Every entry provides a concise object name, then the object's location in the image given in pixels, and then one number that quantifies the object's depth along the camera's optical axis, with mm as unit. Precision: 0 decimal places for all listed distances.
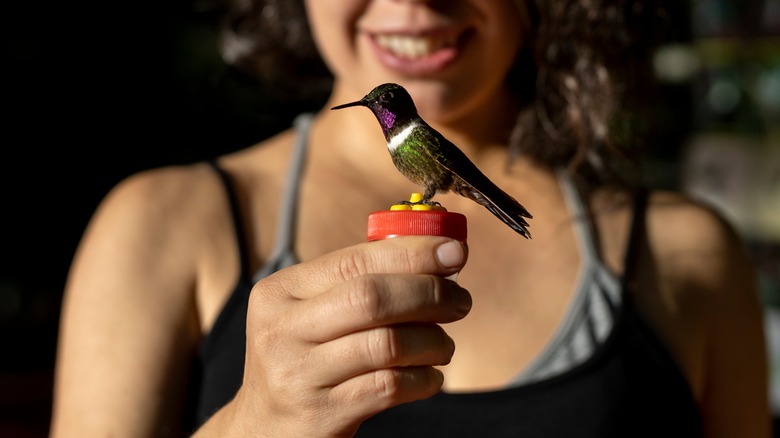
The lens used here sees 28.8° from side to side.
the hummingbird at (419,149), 524
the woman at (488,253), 745
